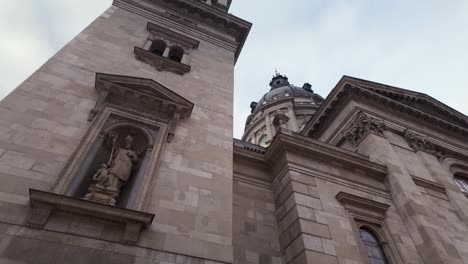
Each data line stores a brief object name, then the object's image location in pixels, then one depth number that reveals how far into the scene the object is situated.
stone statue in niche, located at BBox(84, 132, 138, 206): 7.07
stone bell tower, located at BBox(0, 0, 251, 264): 6.09
